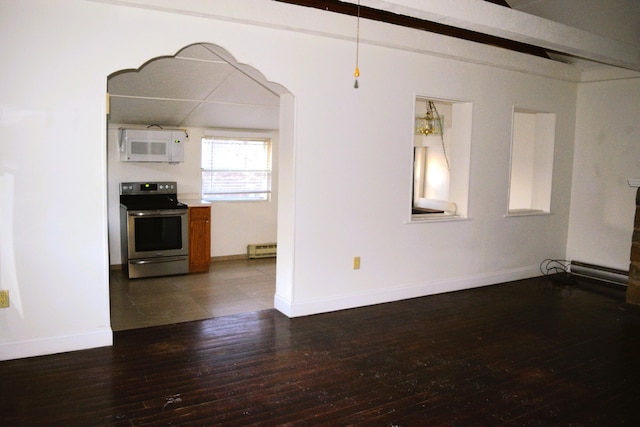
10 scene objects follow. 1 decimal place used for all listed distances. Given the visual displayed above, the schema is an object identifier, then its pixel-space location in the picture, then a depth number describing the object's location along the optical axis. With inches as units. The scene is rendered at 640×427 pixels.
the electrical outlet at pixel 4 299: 127.0
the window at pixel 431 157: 279.0
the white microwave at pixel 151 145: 224.8
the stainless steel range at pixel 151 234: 216.8
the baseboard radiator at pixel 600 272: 229.8
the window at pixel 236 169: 262.5
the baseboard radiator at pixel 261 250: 270.7
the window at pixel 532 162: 239.6
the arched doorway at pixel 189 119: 170.6
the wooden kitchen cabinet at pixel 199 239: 234.1
